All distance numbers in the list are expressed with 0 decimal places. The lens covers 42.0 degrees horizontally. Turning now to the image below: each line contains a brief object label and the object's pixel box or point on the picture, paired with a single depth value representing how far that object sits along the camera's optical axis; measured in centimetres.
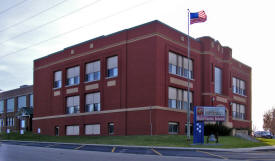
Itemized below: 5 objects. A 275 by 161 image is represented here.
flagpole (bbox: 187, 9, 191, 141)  3325
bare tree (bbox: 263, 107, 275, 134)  9366
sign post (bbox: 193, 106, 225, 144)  3119
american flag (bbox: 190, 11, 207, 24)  3491
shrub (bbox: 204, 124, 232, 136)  4153
